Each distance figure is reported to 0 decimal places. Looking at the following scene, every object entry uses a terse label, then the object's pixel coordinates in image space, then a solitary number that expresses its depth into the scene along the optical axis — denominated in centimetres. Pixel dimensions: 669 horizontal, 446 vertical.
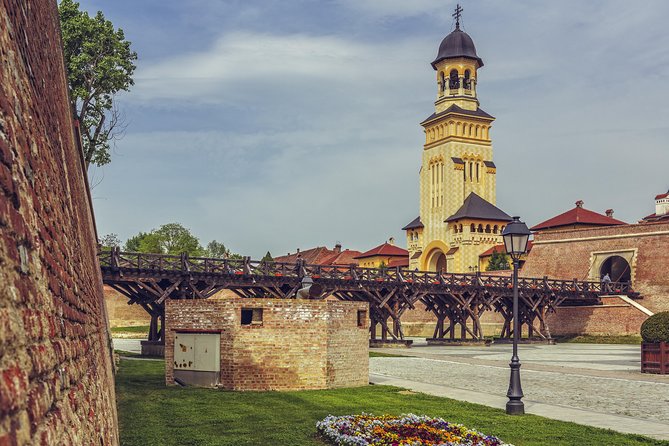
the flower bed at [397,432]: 974
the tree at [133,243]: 10273
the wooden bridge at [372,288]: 3091
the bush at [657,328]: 2136
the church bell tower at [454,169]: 7644
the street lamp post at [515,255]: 1334
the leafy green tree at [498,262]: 6738
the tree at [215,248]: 12231
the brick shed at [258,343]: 1559
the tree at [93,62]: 2639
